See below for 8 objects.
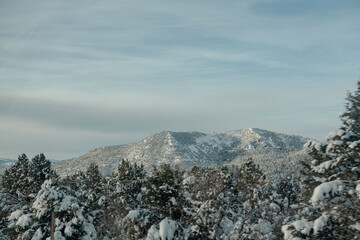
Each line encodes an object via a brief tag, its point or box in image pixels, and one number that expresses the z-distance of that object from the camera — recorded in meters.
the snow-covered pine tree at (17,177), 39.03
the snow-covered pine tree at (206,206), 20.99
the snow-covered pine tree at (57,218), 21.14
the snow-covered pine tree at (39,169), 38.06
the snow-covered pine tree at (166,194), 23.42
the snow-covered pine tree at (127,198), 22.39
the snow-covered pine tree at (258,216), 23.09
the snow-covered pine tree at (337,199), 9.15
